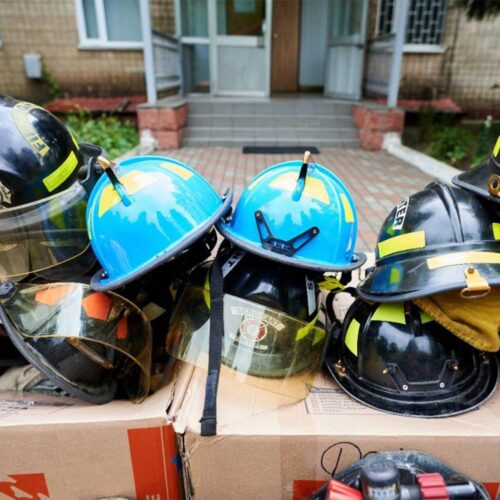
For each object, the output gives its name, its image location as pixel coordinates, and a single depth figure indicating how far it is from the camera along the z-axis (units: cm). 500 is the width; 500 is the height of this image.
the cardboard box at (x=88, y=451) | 108
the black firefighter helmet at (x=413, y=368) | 114
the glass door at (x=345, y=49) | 689
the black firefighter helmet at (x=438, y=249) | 105
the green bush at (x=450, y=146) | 559
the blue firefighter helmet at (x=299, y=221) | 120
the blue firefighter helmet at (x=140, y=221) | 116
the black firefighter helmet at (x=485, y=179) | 116
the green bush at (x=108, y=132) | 571
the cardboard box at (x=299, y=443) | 106
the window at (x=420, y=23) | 741
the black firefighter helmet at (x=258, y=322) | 119
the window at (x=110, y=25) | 741
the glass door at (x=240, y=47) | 727
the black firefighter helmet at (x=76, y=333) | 112
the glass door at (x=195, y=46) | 728
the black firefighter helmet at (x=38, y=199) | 128
